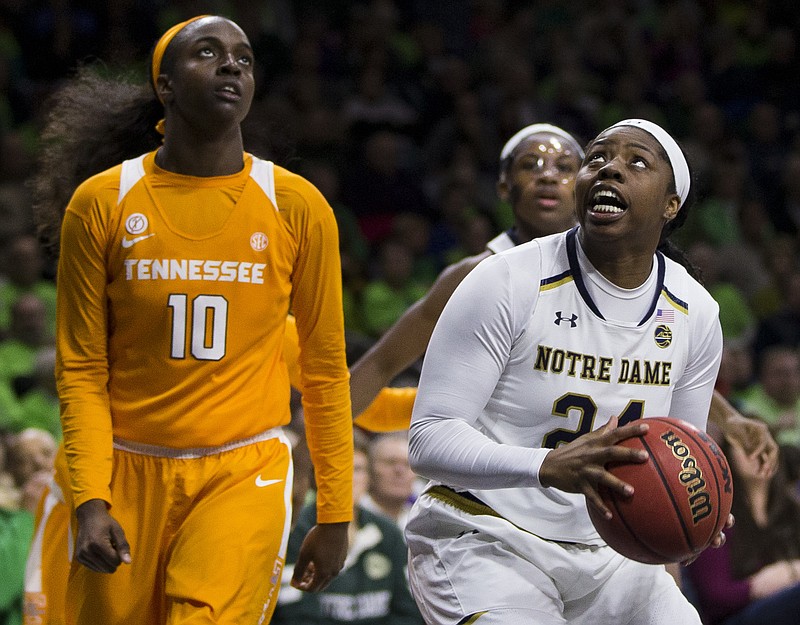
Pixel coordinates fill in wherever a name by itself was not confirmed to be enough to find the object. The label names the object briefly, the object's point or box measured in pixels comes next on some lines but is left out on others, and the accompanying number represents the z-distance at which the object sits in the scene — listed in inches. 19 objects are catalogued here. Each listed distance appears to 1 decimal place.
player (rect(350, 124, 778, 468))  324.9
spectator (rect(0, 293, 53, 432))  556.2
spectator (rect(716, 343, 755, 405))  632.6
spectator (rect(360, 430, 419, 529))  446.2
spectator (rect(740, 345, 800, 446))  610.9
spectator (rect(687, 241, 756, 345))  714.5
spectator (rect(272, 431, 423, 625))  411.3
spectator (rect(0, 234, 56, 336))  592.9
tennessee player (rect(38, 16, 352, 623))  248.3
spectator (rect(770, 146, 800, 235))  789.1
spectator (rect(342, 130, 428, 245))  730.4
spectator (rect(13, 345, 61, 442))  530.5
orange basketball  208.0
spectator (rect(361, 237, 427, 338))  649.7
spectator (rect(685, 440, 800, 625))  433.0
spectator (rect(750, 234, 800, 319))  733.4
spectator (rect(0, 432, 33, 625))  385.7
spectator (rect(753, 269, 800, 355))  688.8
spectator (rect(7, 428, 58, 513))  435.5
